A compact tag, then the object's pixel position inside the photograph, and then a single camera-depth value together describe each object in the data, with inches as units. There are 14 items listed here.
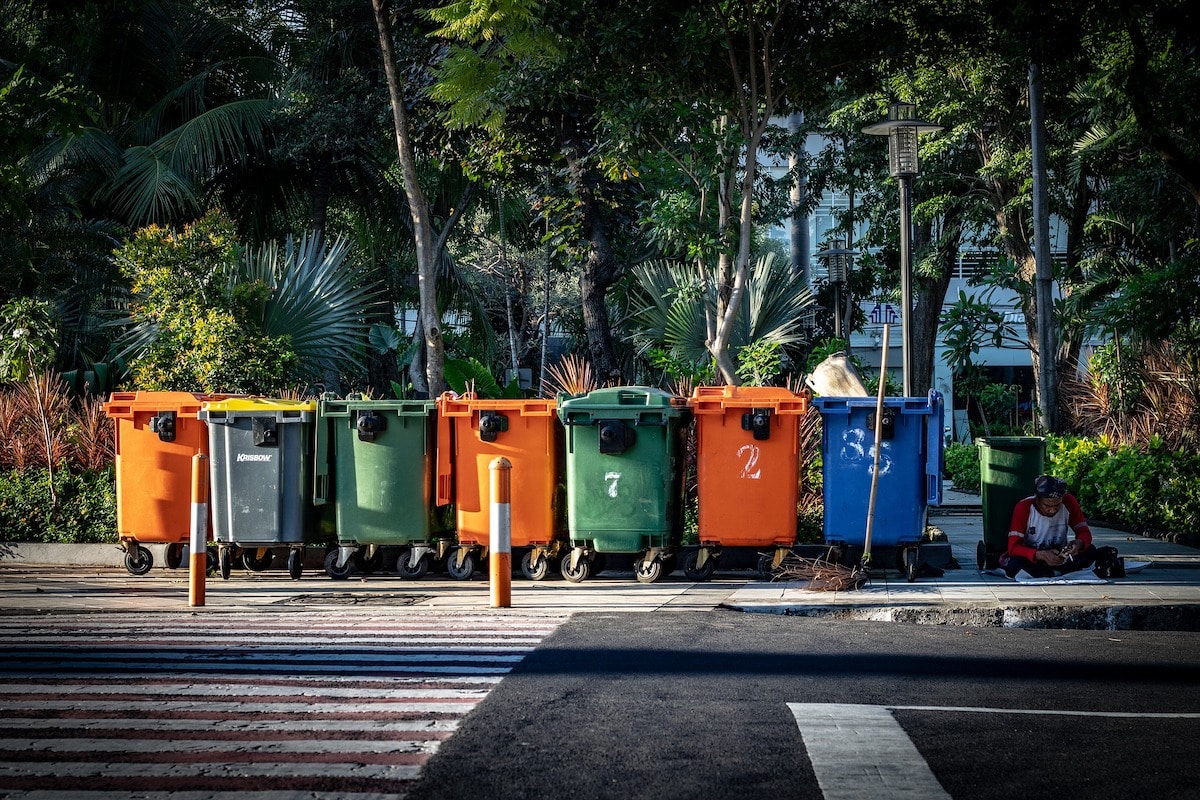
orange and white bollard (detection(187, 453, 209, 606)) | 381.7
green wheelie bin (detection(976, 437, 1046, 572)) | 454.9
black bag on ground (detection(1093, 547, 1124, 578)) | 419.5
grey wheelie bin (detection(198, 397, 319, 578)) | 463.5
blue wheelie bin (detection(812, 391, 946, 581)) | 441.1
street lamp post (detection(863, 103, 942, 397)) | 543.3
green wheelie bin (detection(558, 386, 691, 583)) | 442.6
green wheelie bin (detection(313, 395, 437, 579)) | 462.0
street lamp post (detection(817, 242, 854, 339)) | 932.6
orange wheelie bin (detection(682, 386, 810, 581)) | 444.8
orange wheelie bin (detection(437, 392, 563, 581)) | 452.1
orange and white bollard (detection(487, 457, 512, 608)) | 353.4
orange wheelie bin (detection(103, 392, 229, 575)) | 474.3
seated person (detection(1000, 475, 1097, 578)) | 421.1
